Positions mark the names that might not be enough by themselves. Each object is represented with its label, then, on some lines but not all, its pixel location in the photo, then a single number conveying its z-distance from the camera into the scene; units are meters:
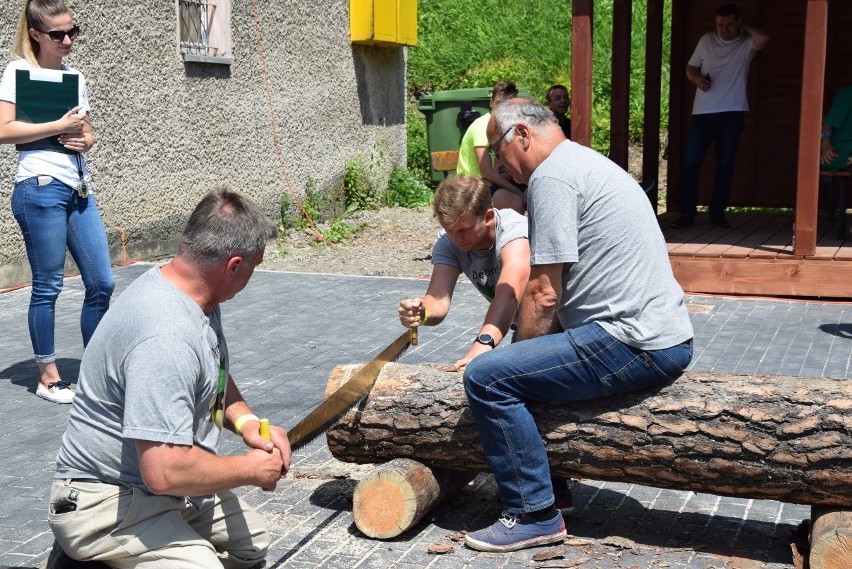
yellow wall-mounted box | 14.59
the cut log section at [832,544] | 3.68
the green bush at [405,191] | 15.66
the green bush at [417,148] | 17.50
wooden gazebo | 9.01
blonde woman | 5.77
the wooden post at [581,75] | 9.38
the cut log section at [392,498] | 4.18
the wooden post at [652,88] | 12.46
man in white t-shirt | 10.51
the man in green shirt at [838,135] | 10.62
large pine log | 3.78
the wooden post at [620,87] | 10.77
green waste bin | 16.11
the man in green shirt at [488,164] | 8.24
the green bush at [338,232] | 12.60
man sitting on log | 3.84
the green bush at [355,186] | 14.78
